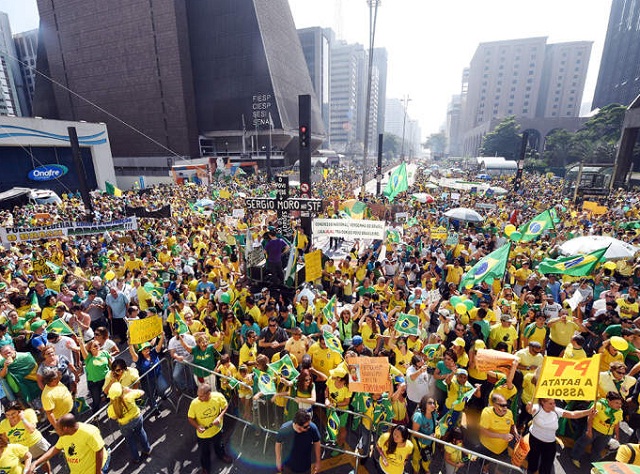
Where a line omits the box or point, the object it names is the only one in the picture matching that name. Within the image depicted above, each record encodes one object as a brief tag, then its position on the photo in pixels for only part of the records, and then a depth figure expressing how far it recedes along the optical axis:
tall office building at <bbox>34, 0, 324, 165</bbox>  51.97
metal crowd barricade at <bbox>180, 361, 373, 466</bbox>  5.40
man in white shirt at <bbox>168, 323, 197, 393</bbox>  6.00
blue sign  30.58
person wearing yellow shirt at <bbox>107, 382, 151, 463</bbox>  4.72
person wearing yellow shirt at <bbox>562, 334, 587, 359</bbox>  5.35
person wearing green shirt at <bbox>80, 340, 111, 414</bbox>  5.49
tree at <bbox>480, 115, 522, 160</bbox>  72.50
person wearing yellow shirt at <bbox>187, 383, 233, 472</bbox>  4.55
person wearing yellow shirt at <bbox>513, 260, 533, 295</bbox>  9.30
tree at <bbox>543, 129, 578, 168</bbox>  56.66
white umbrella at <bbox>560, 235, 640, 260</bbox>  8.49
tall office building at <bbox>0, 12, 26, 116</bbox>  88.12
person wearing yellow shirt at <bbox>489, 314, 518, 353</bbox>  6.00
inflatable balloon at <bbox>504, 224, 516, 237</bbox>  11.12
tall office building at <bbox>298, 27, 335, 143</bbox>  103.88
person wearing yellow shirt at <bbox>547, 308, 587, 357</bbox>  6.30
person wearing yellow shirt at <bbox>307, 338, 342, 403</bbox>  5.69
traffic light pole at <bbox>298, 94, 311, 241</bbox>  10.88
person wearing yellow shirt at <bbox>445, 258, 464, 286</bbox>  9.53
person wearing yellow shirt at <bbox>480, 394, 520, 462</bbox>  4.34
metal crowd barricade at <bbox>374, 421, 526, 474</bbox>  3.99
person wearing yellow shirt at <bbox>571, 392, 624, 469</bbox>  4.54
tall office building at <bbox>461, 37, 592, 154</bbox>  118.00
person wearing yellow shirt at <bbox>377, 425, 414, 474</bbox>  3.93
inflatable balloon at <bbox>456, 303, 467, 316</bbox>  6.25
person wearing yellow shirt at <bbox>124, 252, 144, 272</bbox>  9.92
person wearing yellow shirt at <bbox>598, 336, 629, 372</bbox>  5.17
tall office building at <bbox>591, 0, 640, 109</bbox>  70.75
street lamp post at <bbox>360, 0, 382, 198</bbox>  22.41
